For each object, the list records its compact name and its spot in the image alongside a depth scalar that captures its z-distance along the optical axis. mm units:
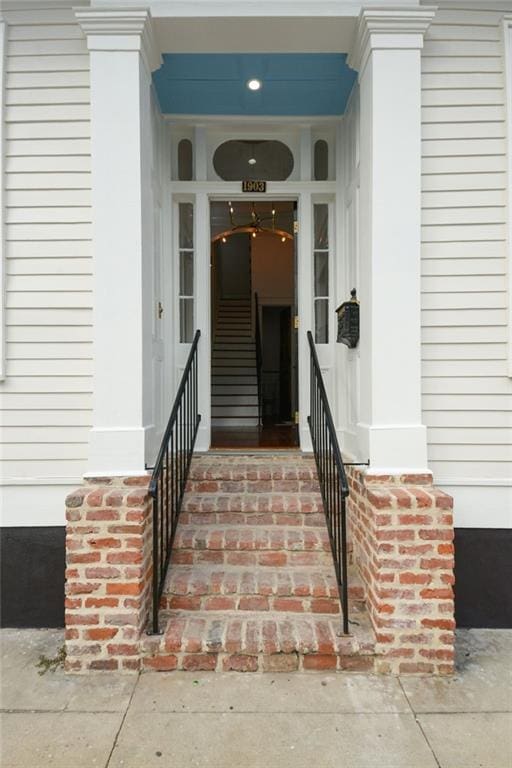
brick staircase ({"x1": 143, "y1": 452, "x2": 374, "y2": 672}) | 2197
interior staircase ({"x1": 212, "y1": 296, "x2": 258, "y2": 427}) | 6086
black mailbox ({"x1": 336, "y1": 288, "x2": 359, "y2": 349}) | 2855
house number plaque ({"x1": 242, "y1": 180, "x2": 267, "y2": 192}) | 3566
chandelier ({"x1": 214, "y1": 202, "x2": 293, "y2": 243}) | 6758
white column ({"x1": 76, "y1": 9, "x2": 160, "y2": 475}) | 2426
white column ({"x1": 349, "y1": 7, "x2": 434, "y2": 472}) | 2432
